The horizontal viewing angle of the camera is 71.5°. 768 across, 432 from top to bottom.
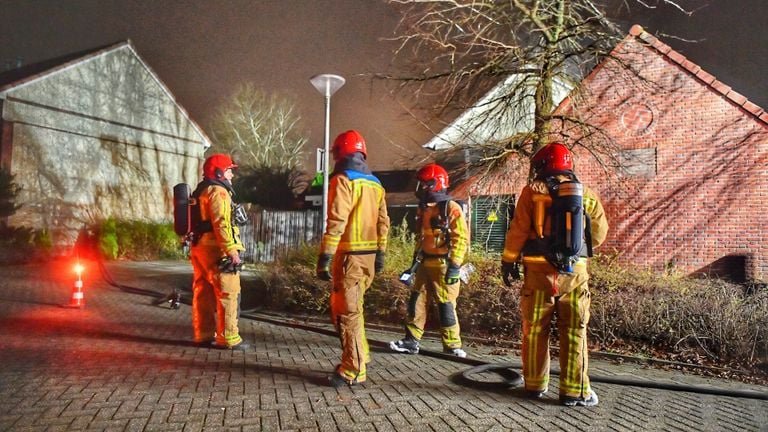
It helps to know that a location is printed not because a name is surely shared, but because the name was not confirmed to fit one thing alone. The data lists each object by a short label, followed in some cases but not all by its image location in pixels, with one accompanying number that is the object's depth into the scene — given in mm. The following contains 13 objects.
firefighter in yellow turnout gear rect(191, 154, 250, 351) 5480
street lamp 9406
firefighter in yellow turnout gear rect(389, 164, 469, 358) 5523
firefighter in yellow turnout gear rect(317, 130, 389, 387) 4293
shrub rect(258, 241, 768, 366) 5391
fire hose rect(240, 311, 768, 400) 4387
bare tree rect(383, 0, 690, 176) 8484
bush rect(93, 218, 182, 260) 17391
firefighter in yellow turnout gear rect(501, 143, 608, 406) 3949
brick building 11375
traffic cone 8141
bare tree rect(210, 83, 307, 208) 38312
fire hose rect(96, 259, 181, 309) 8430
